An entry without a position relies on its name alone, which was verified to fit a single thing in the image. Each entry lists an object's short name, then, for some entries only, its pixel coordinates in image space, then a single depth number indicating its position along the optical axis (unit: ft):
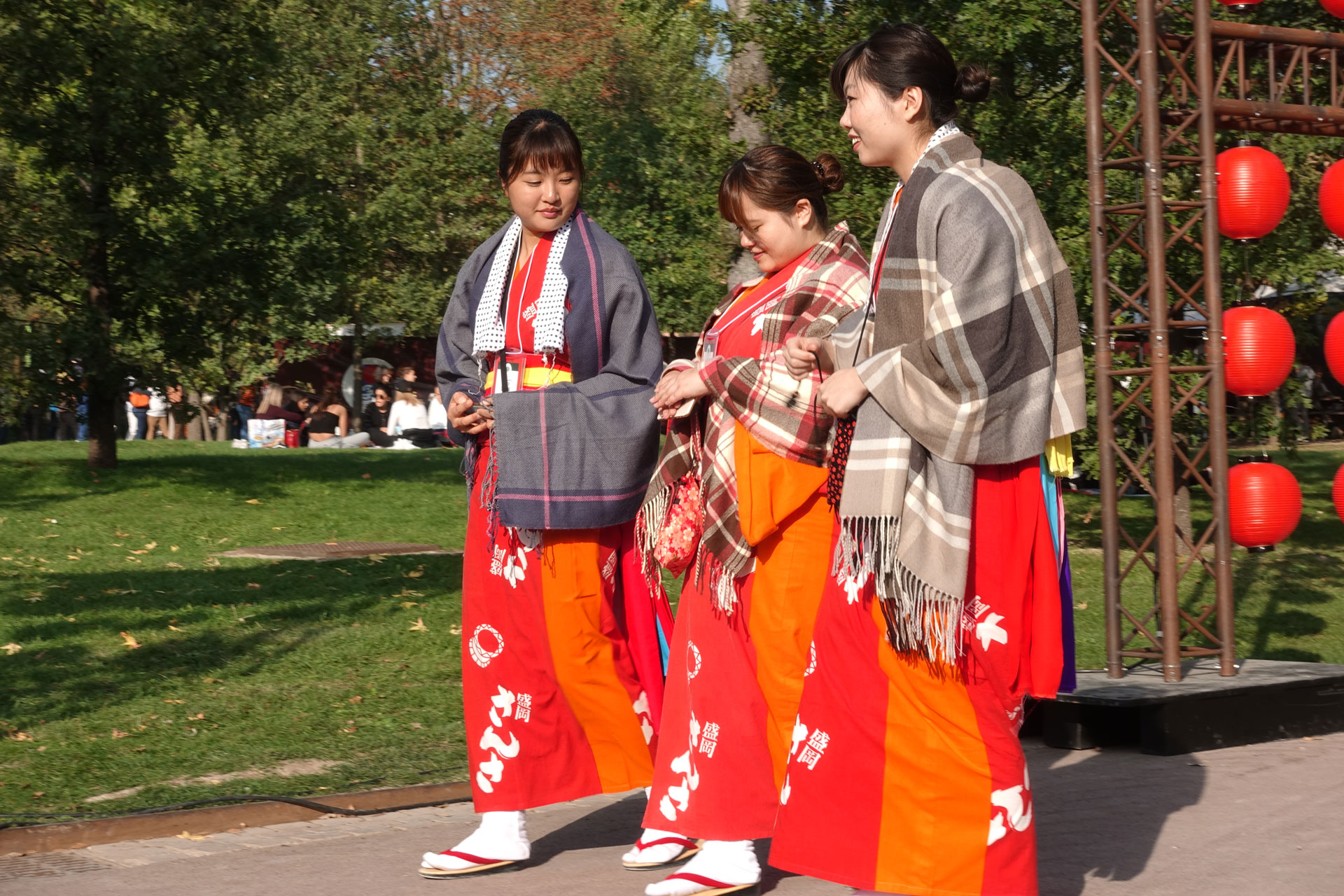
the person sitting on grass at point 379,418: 77.97
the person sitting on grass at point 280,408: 80.74
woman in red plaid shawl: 12.52
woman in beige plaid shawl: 10.09
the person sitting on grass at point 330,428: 76.64
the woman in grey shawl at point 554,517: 13.66
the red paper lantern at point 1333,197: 25.02
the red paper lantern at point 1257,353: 25.43
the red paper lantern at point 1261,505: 25.05
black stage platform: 18.76
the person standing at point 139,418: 91.30
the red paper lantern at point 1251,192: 24.12
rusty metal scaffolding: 20.76
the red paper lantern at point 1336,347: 25.59
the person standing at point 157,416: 90.48
